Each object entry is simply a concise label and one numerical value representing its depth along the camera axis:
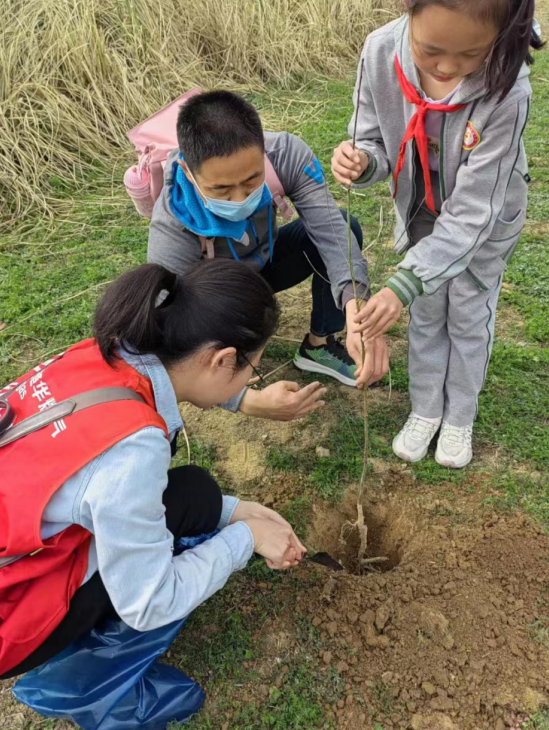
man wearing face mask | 2.00
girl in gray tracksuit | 1.50
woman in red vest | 1.30
